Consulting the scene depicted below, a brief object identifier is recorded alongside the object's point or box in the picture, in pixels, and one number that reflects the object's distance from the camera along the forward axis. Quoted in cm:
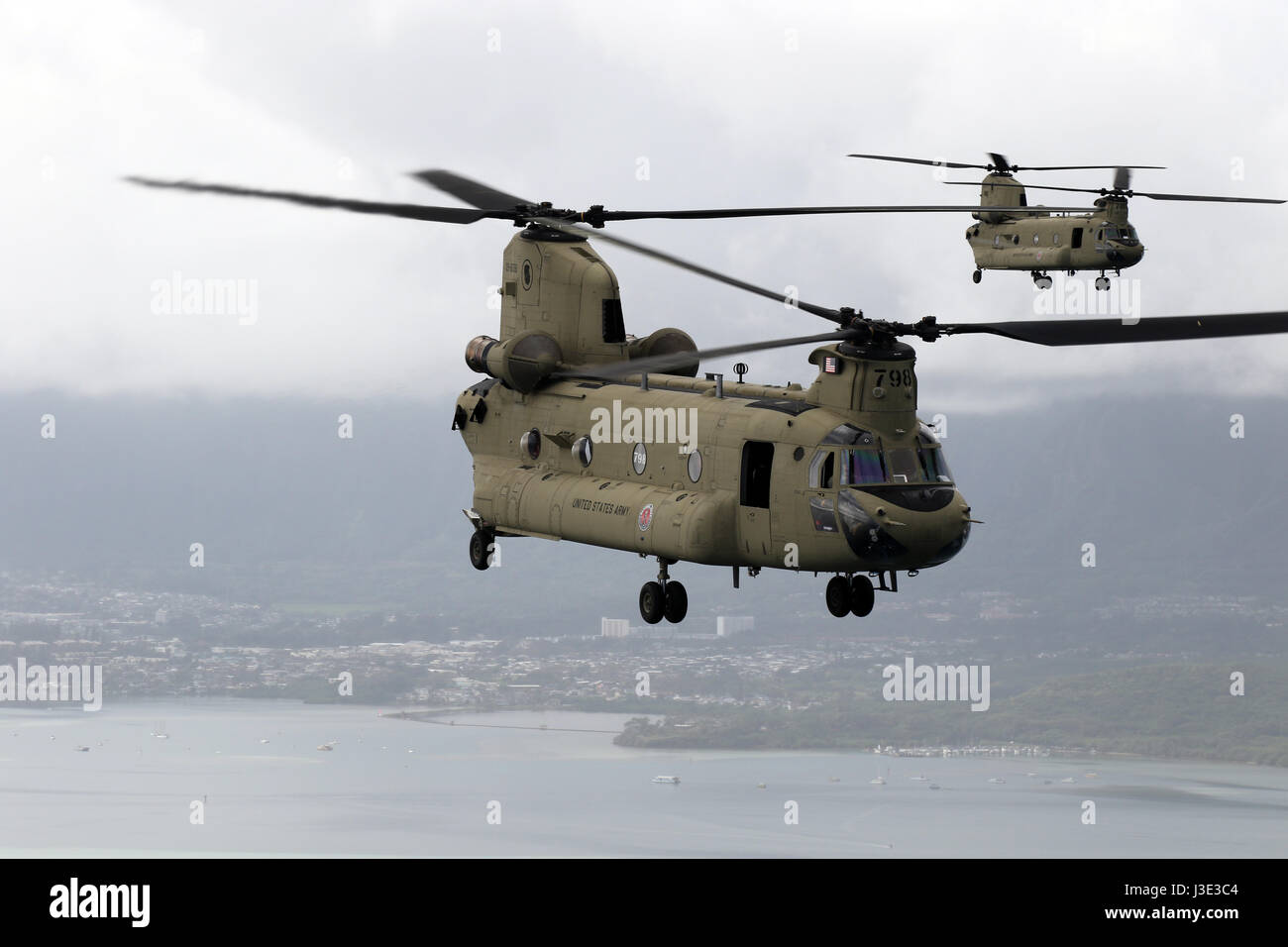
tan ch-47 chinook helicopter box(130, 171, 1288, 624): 3638
